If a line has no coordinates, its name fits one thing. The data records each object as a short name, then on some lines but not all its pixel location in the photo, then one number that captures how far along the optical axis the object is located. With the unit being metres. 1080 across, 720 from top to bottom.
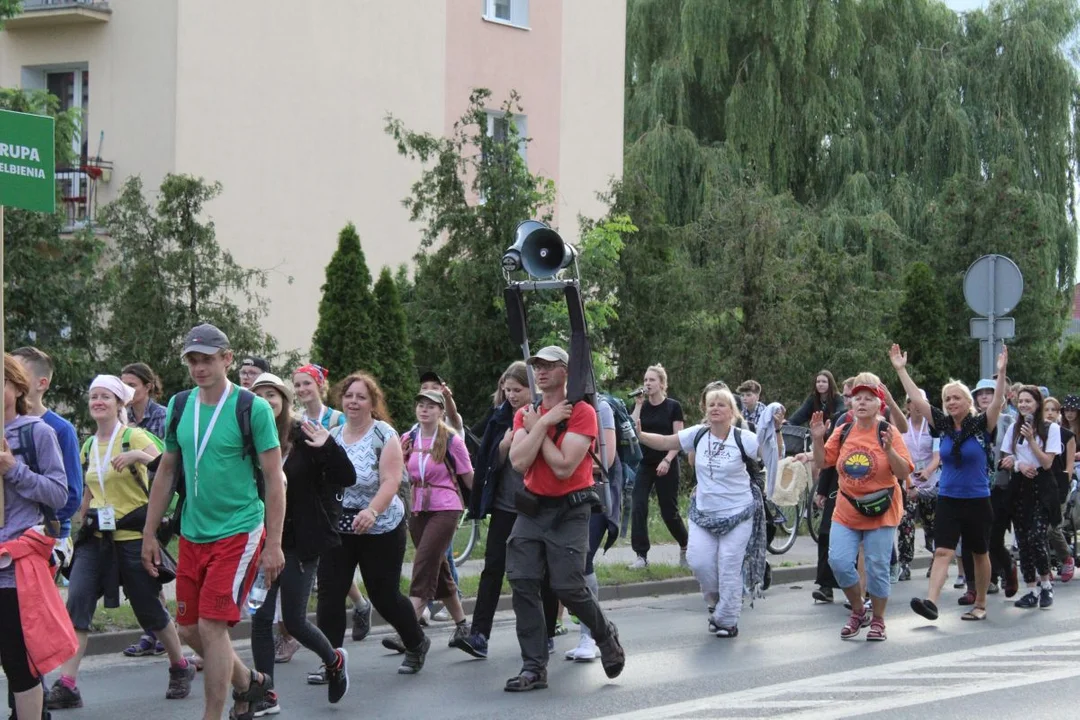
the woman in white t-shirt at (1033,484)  12.99
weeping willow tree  28.39
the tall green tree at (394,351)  20.64
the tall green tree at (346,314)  20.67
